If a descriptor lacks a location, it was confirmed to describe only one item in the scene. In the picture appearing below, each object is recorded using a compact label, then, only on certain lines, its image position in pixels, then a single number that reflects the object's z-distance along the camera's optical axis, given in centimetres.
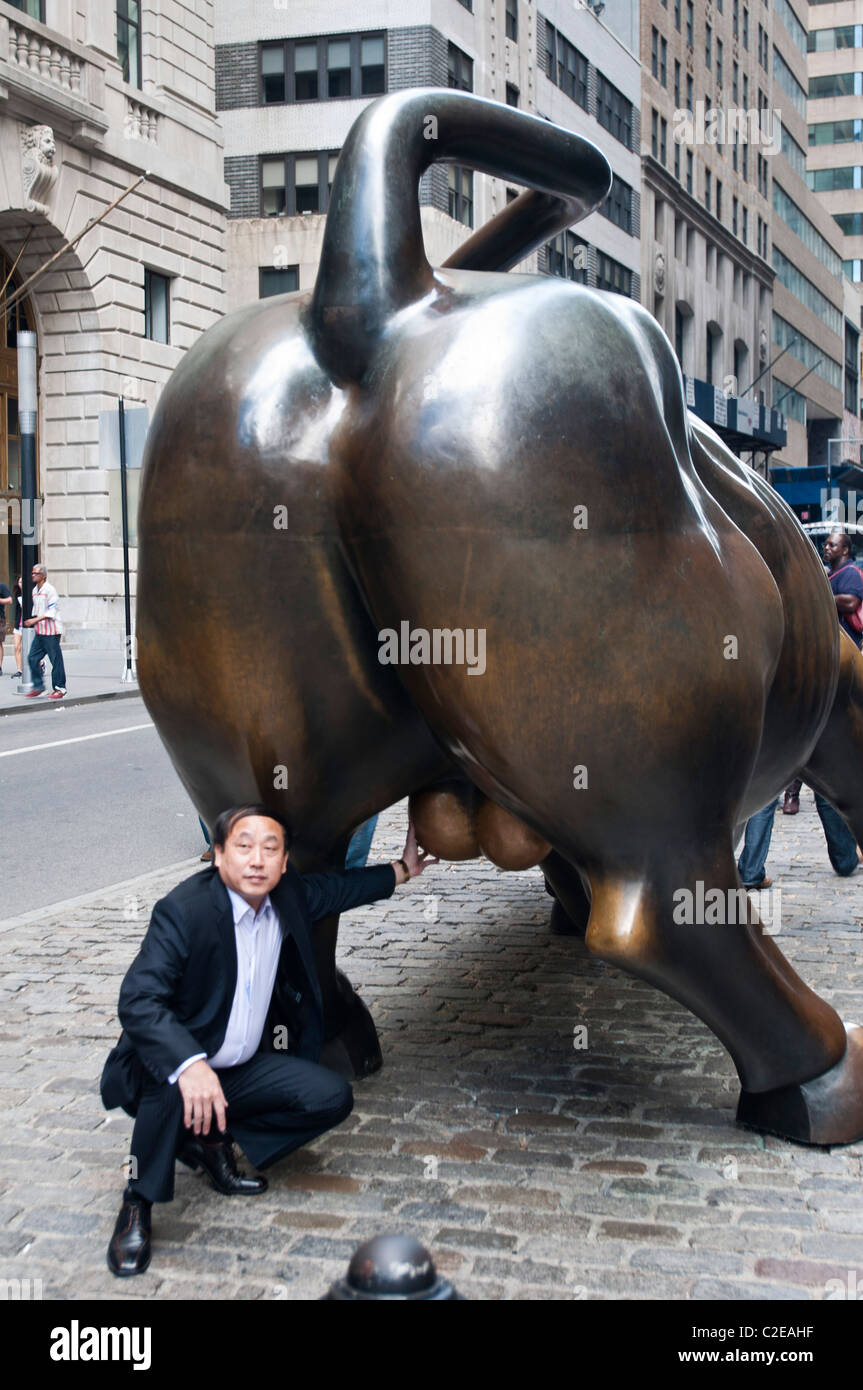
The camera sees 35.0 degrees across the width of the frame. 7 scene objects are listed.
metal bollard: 164
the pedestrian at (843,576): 891
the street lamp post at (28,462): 2000
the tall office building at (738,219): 5309
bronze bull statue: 303
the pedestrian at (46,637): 1873
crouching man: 323
